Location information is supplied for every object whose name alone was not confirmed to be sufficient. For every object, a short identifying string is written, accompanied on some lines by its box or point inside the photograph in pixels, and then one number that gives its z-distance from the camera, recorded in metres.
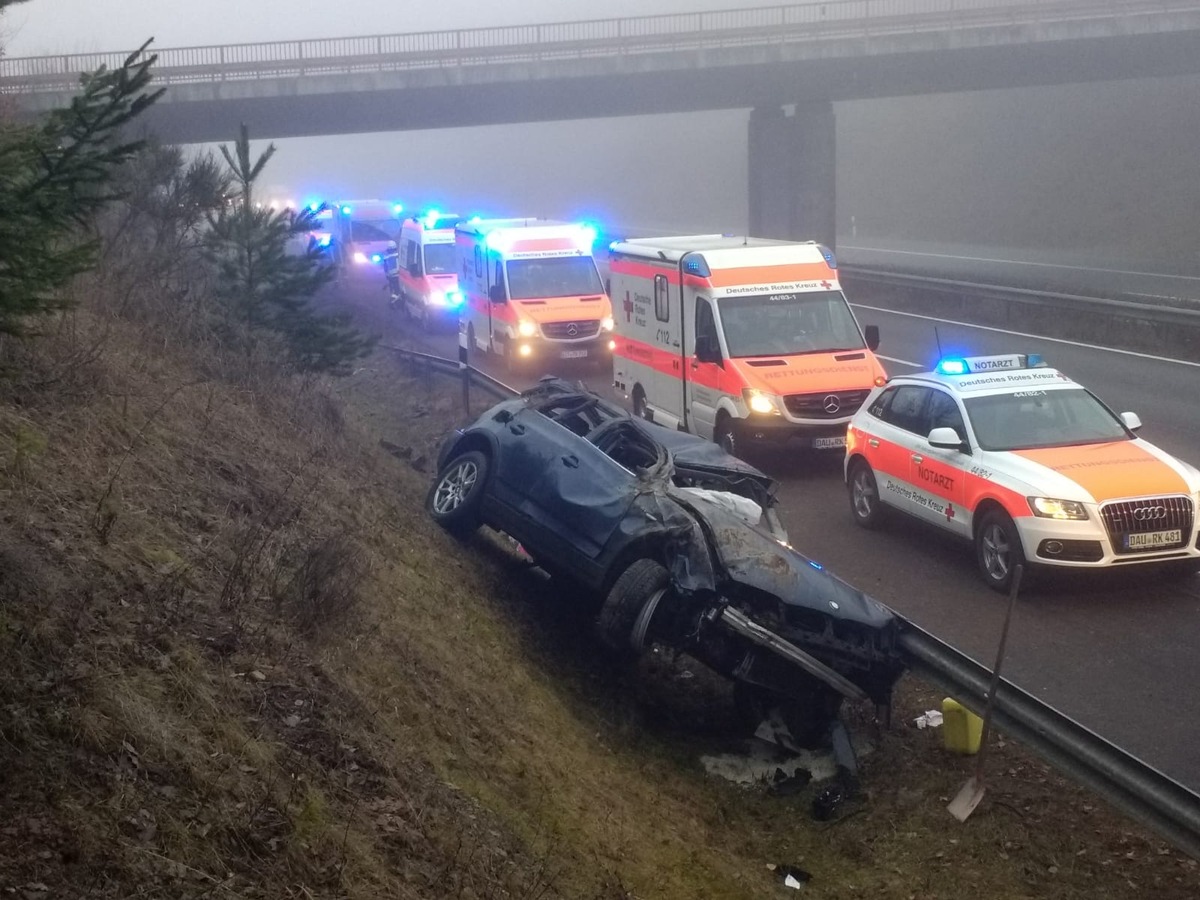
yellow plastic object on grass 7.87
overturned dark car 8.10
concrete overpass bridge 39.22
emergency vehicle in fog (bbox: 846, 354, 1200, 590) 10.07
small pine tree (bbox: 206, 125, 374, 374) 15.04
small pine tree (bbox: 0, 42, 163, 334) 5.00
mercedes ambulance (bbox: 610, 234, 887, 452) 15.16
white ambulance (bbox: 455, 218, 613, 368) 23.00
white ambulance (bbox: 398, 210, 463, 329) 29.67
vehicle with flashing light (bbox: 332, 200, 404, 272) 39.50
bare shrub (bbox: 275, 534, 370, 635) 7.09
